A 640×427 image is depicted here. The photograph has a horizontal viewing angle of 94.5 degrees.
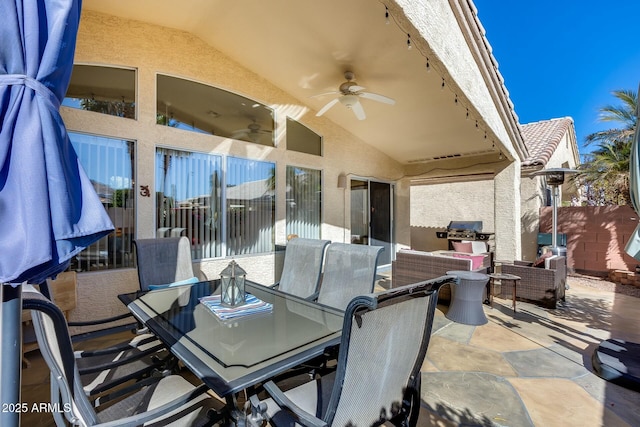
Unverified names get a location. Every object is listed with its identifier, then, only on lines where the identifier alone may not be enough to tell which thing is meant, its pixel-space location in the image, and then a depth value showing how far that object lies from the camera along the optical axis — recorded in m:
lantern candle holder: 2.15
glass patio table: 1.33
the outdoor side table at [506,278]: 4.26
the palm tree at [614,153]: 6.77
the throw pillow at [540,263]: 4.74
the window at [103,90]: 3.46
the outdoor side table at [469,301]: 3.77
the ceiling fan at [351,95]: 4.02
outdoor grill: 9.10
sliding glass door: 6.82
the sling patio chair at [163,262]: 2.91
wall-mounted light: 6.25
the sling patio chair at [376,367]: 1.10
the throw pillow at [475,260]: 4.47
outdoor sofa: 4.27
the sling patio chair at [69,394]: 1.02
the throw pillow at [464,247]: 6.46
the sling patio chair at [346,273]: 2.40
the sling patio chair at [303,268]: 2.90
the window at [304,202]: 5.59
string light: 2.94
